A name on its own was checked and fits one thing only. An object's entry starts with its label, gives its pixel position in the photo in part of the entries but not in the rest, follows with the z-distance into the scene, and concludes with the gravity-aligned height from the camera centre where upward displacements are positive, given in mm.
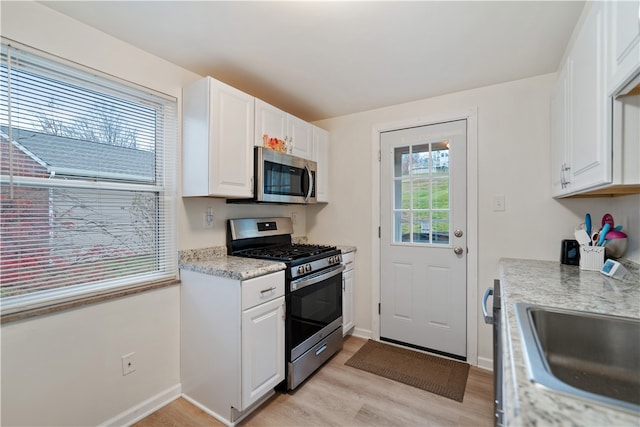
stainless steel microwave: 2162 +277
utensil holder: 1701 -278
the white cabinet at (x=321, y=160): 2857 +526
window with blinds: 1370 +161
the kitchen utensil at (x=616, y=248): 1713 -223
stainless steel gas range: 1965 -588
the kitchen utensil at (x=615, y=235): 1638 -134
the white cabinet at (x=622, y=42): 861 +559
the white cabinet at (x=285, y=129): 2208 +705
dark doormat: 2045 -1252
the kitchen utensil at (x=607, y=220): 1769 -52
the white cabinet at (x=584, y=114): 1106 +462
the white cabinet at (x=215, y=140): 1859 +487
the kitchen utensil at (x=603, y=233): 1677 -126
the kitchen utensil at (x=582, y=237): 1772 -160
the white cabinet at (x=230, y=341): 1658 -814
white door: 2426 -233
